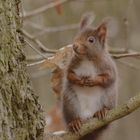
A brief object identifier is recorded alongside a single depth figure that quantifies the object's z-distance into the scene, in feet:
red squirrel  20.89
